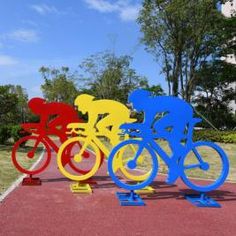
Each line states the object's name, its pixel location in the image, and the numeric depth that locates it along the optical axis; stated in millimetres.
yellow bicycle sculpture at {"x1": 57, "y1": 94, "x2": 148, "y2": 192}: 6066
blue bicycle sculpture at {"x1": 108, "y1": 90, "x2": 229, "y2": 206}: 5473
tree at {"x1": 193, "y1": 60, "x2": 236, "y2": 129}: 21248
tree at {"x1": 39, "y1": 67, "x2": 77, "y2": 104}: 25550
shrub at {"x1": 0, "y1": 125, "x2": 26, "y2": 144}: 12881
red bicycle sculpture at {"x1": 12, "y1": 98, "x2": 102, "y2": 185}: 6442
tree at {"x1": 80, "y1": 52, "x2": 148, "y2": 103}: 19839
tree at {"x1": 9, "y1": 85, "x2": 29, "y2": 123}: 31796
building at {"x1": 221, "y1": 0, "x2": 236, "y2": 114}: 17823
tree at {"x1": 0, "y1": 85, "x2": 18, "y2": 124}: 17591
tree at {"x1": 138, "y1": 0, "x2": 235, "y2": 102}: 14951
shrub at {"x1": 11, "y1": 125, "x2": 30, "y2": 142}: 13113
